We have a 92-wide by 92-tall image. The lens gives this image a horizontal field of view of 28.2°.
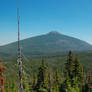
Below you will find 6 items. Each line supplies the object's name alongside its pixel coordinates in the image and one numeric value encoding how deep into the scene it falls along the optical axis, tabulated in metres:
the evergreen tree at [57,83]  57.84
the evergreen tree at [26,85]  53.12
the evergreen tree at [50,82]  55.23
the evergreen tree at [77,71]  47.59
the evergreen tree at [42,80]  45.28
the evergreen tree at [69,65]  46.13
